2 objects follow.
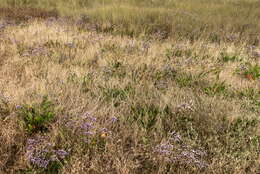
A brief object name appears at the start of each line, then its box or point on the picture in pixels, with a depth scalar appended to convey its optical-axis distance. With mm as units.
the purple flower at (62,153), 1934
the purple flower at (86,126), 2222
